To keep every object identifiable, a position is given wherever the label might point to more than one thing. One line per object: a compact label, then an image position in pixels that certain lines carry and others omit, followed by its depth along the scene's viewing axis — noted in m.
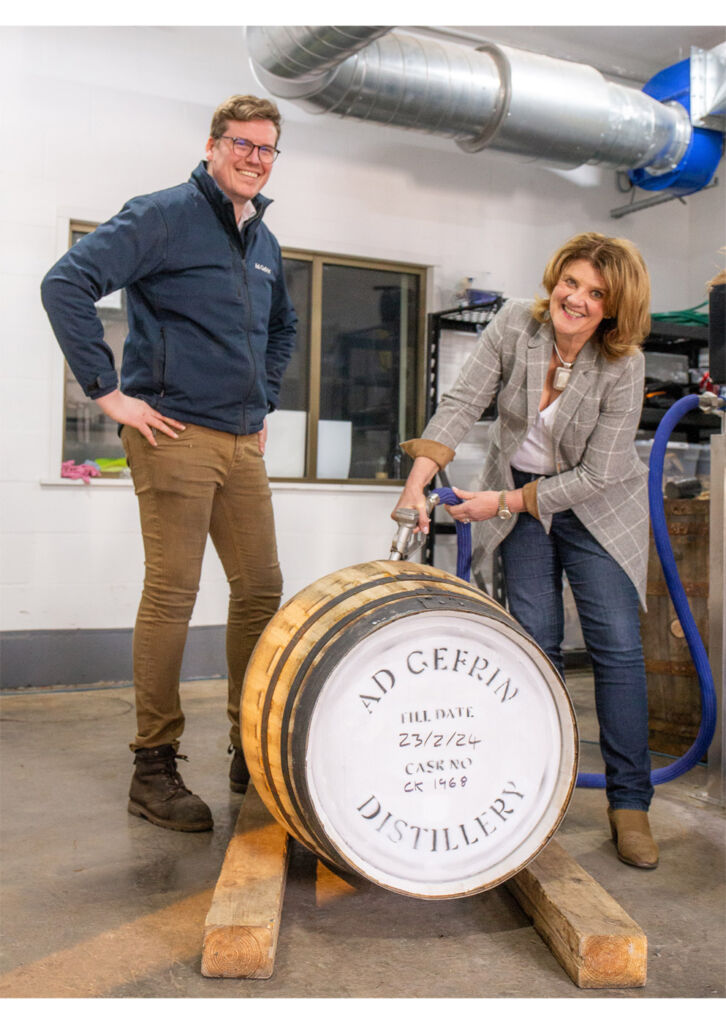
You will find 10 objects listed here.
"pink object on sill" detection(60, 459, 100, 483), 4.10
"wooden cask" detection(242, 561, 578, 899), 1.51
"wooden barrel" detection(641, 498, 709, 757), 3.05
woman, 2.07
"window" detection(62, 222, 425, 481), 4.78
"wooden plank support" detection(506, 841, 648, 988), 1.49
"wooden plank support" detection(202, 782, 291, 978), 1.48
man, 2.07
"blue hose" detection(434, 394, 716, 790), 2.45
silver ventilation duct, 3.73
